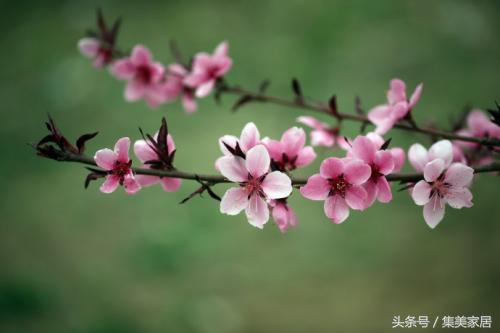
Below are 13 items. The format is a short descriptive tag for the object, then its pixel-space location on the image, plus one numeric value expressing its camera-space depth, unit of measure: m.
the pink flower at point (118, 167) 0.74
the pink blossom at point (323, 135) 0.82
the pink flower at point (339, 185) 0.74
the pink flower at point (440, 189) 0.74
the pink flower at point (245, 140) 0.74
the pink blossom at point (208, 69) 0.85
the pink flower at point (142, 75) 0.86
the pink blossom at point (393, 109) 0.79
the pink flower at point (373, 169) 0.74
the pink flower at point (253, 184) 0.73
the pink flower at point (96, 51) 0.87
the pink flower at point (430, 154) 0.75
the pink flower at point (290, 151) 0.76
